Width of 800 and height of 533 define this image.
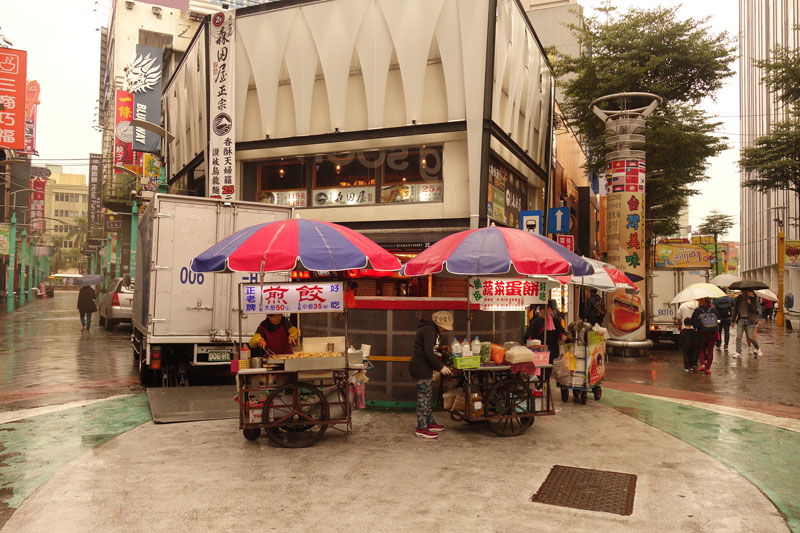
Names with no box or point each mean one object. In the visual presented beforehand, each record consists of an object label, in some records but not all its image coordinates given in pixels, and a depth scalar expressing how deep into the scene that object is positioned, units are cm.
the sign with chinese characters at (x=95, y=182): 5291
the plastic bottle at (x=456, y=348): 790
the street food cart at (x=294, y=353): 730
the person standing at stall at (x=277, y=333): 797
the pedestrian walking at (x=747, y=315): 1678
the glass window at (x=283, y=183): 1906
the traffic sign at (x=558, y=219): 1569
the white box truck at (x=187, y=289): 1034
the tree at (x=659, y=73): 2261
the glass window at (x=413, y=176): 1734
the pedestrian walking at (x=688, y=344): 1470
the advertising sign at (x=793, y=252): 3588
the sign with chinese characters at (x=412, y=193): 1731
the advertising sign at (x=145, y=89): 3538
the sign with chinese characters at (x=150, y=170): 3248
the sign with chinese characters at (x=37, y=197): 5759
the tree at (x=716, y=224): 6900
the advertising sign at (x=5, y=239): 3509
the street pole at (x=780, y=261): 3294
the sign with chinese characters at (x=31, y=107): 5531
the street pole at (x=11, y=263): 3656
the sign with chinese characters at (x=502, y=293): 870
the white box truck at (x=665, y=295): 2164
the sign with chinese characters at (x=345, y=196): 1809
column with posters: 1859
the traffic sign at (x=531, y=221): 1451
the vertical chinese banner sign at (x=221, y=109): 1867
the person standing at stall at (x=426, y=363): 764
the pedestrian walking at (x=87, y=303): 2220
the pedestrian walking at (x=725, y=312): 1956
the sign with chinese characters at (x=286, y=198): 1898
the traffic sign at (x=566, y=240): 1519
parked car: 2331
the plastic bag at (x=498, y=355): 815
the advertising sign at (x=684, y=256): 2234
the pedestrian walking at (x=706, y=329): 1414
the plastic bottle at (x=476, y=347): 795
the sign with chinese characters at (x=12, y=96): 2750
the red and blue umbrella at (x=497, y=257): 763
